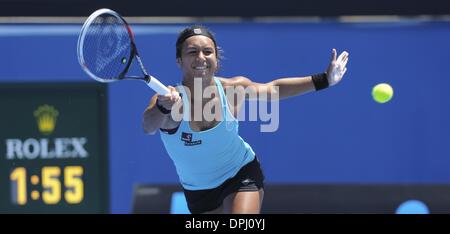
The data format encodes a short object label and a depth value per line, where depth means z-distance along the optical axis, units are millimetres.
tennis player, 11008
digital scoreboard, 14172
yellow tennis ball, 13883
